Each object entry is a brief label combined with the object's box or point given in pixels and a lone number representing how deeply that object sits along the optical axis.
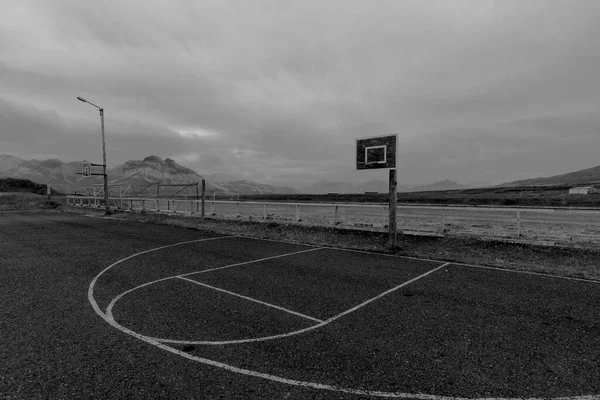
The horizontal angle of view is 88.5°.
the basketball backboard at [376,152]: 12.73
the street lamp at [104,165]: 28.78
